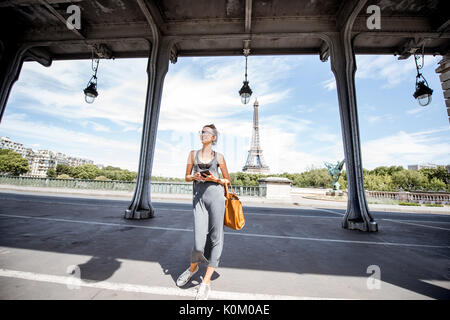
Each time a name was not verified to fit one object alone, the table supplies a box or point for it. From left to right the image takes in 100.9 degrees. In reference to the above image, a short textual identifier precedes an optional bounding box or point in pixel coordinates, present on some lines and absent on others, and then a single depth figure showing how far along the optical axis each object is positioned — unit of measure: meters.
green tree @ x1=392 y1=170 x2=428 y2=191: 48.66
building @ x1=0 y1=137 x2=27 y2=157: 120.19
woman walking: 1.96
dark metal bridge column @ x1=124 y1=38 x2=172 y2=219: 5.62
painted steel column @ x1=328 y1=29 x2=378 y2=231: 5.09
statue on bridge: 18.52
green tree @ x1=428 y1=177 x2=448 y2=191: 45.12
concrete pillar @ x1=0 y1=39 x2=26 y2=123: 6.67
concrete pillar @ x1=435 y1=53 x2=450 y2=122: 6.09
